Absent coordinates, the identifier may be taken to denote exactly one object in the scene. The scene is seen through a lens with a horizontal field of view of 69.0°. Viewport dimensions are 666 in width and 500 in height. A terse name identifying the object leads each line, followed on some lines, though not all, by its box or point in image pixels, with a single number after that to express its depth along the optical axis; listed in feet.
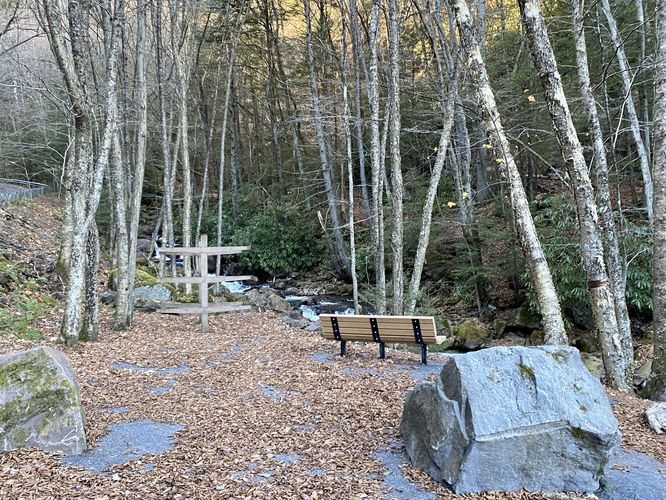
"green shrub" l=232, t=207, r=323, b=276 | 65.87
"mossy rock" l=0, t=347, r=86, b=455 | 12.00
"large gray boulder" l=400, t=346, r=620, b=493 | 10.36
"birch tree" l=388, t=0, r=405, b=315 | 28.14
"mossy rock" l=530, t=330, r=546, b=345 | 35.49
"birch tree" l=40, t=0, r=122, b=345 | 22.76
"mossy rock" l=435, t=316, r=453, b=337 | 37.15
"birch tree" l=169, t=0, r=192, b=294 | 39.04
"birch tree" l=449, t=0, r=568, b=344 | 17.65
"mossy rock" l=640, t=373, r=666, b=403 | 17.84
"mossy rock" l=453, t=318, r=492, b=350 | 34.83
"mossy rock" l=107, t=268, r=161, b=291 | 41.56
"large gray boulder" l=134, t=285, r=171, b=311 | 37.81
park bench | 20.45
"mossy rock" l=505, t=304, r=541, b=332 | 37.58
